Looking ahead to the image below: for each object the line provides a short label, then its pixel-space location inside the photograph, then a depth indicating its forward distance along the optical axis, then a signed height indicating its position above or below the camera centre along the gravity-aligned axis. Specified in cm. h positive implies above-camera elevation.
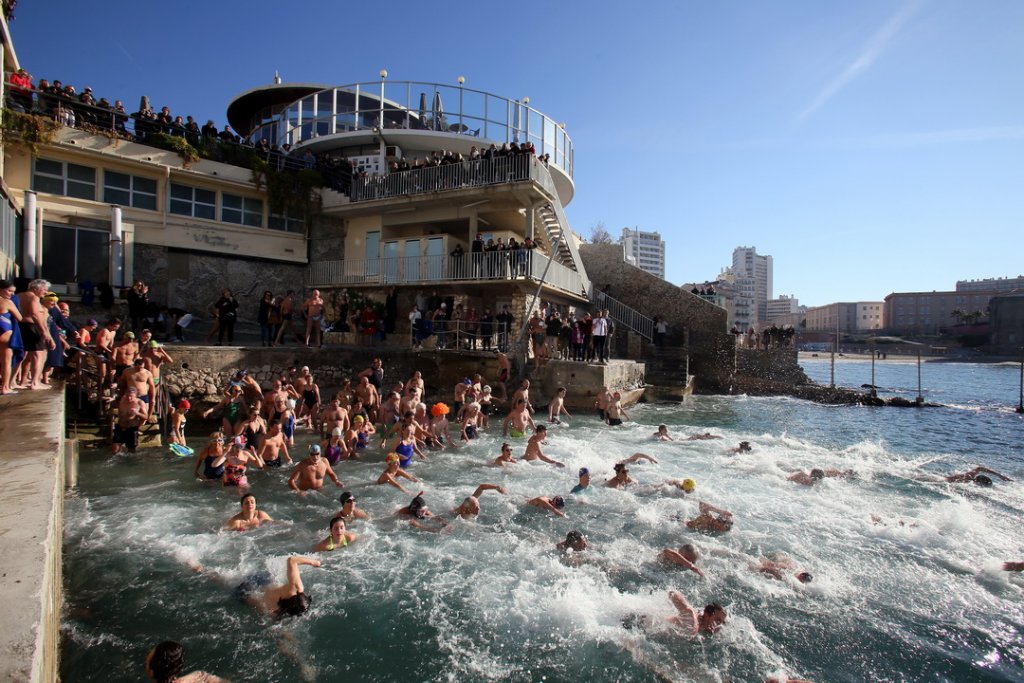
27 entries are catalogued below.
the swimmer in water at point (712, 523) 769 -247
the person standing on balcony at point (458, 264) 1808 +263
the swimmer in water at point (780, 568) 629 -259
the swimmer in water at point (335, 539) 668 -244
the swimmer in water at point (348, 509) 746 -229
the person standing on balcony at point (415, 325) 1717 +54
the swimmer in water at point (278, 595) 533 -255
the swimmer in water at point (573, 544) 683 -250
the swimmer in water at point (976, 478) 1037 -244
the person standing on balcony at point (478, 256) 1753 +281
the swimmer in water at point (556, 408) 1501 -175
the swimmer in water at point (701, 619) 526 -266
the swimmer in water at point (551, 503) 825 -241
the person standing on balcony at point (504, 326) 1698 +57
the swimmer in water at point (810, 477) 1011 -240
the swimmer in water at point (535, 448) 1102 -208
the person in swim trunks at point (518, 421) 1338 -187
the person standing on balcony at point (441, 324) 1692 +62
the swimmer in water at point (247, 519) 717 -238
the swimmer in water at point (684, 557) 654 -255
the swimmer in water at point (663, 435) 1357 -220
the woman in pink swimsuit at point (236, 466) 882 -206
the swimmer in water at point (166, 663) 385 -229
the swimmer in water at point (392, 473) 931 -225
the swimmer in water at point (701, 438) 1374 -227
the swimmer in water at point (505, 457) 1066 -221
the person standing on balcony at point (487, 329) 1722 +48
